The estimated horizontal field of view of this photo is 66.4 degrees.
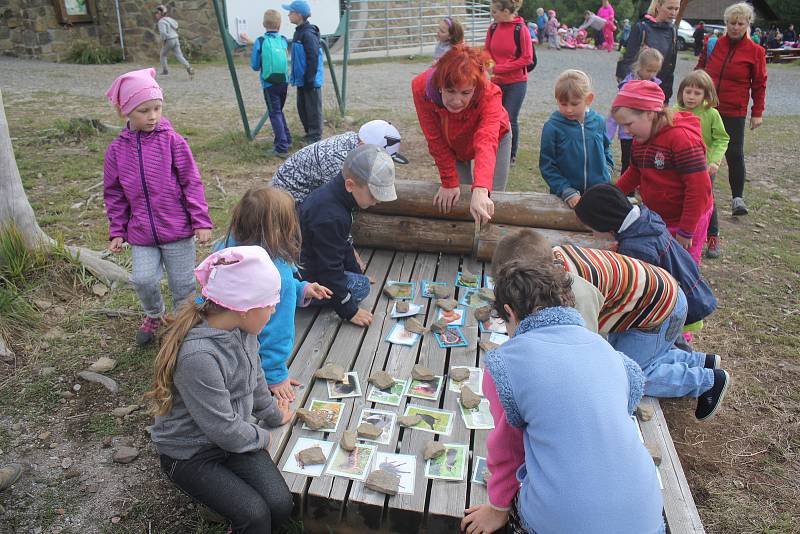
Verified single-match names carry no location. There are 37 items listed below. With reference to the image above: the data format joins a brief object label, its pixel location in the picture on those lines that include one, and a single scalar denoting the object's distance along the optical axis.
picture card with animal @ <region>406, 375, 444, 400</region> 3.03
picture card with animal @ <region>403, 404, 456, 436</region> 2.80
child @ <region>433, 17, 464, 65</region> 4.44
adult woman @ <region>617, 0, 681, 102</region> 6.02
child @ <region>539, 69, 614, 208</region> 4.22
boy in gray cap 3.36
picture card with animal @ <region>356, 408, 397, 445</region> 2.77
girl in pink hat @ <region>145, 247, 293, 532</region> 2.16
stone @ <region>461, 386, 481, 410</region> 2.91
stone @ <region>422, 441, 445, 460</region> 2.60
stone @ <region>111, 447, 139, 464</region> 2.91
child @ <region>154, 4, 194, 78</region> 13.58
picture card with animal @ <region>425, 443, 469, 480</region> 2.53
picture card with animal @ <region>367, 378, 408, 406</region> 2.98
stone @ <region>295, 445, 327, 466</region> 2.55
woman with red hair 3.64
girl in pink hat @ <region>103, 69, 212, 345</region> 3.28
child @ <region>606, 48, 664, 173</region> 5.54
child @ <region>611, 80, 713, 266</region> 3.70
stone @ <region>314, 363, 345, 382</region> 3.08
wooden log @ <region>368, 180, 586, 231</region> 4.41
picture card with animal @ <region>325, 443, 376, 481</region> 2.51
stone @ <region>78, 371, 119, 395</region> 3.40
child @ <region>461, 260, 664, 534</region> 1.77
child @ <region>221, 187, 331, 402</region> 2.82
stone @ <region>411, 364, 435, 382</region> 3.12
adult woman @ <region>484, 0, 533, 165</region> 6.35
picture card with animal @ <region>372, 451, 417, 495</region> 2.50
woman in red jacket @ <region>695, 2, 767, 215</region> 5.45
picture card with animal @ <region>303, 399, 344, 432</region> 2.80
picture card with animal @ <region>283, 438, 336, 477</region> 2.52
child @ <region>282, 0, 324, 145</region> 7.44
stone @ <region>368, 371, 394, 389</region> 3.05
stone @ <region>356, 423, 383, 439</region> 2.71
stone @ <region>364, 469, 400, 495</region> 2.40
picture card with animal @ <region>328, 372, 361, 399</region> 3.01
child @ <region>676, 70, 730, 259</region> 4.71
